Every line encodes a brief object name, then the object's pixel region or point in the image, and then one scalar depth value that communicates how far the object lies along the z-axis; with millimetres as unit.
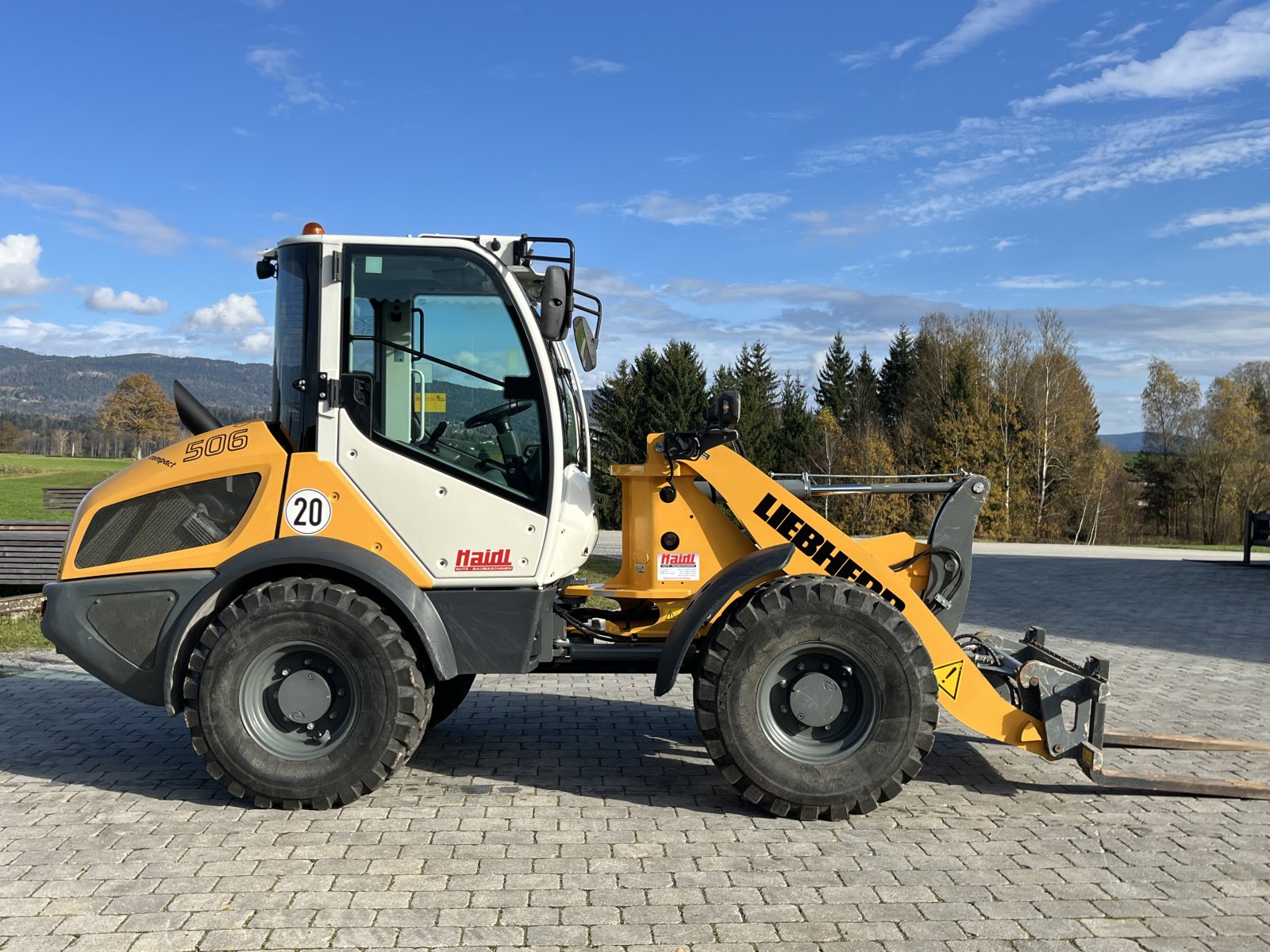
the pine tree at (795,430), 55625
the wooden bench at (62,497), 17453
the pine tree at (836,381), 63938
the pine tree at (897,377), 60938
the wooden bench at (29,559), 12617
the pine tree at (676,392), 46625
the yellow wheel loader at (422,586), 4867
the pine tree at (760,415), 50531
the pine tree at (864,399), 59375
